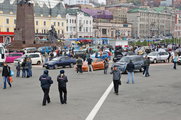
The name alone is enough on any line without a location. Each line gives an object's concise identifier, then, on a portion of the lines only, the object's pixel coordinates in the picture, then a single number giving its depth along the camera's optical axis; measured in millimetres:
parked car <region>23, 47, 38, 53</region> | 48562
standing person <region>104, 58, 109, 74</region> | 27875
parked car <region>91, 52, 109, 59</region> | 42172
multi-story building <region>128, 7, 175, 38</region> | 165875
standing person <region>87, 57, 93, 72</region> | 30777
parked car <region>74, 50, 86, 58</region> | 45981
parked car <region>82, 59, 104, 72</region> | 31891
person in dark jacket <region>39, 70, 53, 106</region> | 14273
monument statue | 67875
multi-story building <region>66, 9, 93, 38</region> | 124312
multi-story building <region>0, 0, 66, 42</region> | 98625
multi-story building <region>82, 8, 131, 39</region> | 141000
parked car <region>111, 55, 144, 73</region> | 27478
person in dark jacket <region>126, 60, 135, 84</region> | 21684
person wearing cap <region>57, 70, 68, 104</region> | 14391
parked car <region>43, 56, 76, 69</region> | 33381
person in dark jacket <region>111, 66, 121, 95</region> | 17250
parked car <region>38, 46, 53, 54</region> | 53381
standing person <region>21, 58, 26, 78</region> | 26303
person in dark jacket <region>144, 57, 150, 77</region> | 25628
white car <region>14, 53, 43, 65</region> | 39178
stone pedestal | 50716
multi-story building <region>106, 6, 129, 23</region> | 173425
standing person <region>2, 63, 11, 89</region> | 19906
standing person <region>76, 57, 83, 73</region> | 29055
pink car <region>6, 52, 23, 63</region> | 41875
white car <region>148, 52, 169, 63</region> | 40375
